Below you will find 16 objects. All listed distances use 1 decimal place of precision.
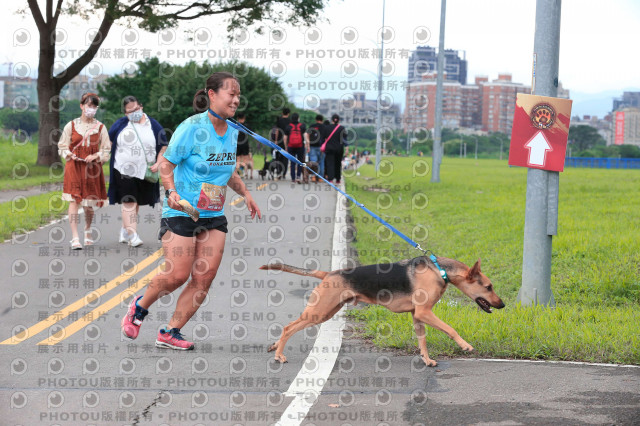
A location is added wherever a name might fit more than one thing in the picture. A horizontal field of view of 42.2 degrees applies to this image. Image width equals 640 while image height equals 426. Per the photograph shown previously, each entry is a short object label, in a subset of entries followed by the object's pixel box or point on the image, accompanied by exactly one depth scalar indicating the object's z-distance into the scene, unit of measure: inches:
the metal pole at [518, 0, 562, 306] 302.8
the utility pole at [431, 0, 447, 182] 1072.2
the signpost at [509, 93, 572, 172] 300.4
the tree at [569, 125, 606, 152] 6294.3
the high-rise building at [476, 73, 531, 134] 5374.0
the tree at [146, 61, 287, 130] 1824.6
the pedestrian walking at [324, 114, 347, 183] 848.3
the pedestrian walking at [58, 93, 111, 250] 442.9
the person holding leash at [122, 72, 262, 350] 236.8
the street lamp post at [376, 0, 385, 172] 1699.1
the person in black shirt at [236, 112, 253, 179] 988.5
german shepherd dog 230.2
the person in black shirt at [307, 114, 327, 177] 872.9
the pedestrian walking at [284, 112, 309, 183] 942.4
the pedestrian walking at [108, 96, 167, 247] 441.7
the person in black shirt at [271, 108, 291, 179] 971.2
